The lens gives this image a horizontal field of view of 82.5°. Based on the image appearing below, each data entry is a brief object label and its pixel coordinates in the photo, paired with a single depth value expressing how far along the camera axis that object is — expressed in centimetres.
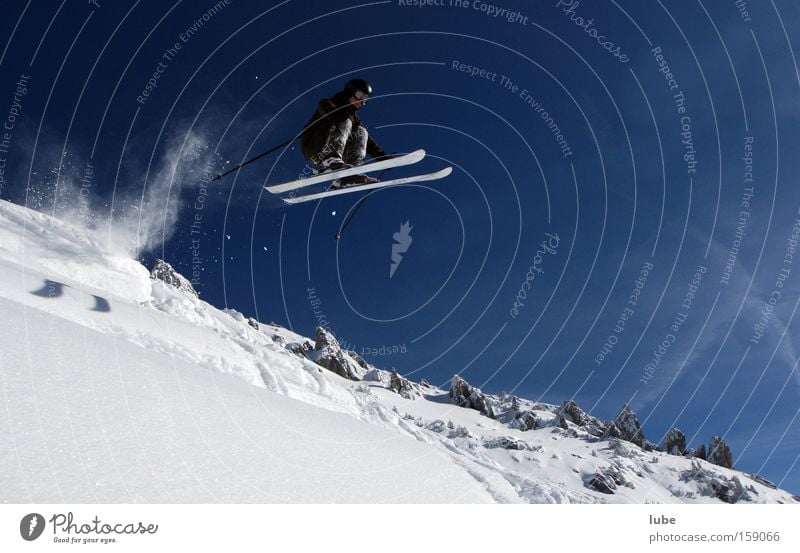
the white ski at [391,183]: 1187
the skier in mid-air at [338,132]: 1006
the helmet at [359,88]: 998
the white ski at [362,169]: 1081
